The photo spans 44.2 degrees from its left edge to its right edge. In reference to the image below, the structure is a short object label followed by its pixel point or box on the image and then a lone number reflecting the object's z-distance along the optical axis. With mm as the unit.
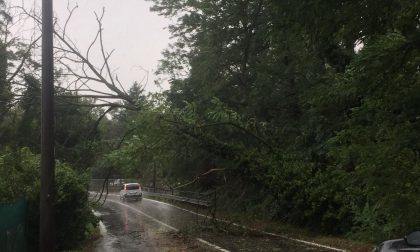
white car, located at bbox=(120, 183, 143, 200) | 46594
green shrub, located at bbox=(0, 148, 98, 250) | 14195
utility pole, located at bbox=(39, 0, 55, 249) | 9188
